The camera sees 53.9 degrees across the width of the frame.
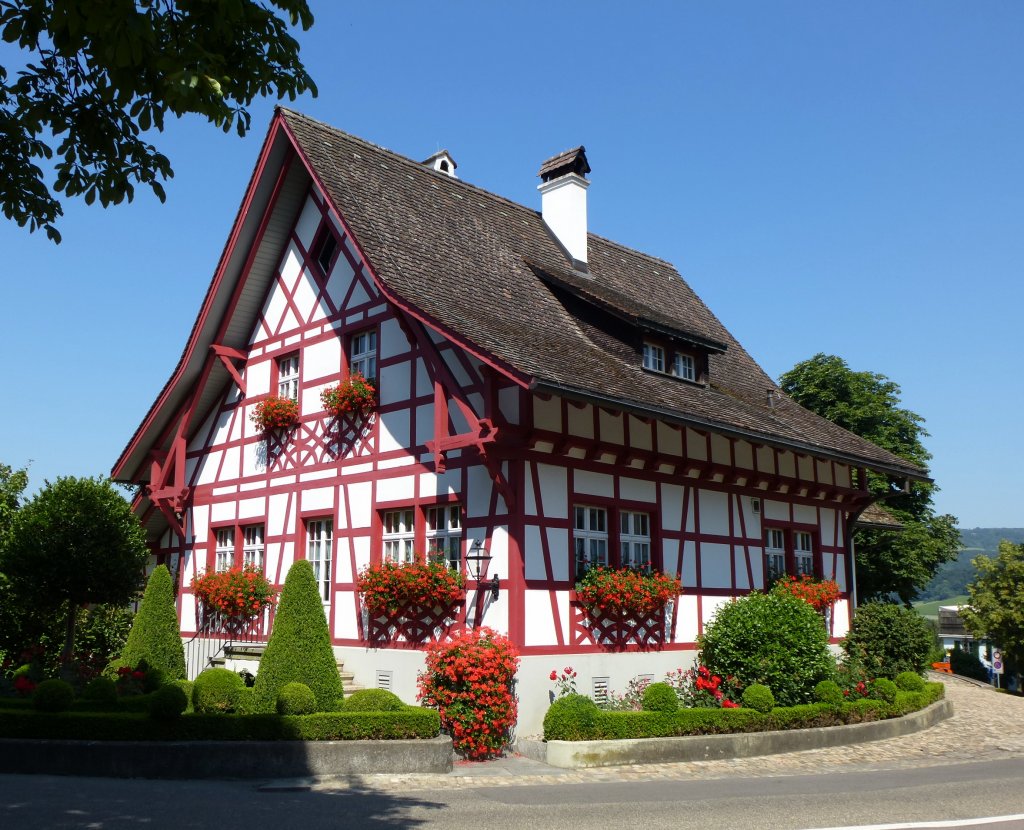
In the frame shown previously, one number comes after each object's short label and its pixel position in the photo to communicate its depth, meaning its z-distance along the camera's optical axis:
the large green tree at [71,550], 16.81
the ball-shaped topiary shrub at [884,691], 17.17
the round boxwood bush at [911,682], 18.27
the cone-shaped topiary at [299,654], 12.77
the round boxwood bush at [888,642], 19.42
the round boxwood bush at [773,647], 15.52
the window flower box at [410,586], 14.48
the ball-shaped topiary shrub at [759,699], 14.60
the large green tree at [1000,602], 35.03
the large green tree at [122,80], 5.89
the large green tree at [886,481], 31.88
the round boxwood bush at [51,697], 11.95
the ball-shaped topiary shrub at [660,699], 13.73
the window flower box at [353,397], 16.62
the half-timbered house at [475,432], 14.42
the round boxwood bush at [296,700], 12.17
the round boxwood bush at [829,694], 15.52
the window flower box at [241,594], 18.14
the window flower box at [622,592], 14.70
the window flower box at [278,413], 18.41
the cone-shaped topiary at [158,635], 16.08
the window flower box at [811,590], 18.80
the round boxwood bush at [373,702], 12.59
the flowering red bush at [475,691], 13.02
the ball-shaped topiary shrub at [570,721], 12.88
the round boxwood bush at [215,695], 12.73
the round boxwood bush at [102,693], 12.69
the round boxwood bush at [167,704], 11.67
